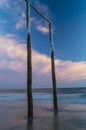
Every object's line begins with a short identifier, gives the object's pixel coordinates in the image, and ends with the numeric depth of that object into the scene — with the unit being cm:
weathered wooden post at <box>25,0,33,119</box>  465
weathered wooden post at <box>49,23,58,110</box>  601
